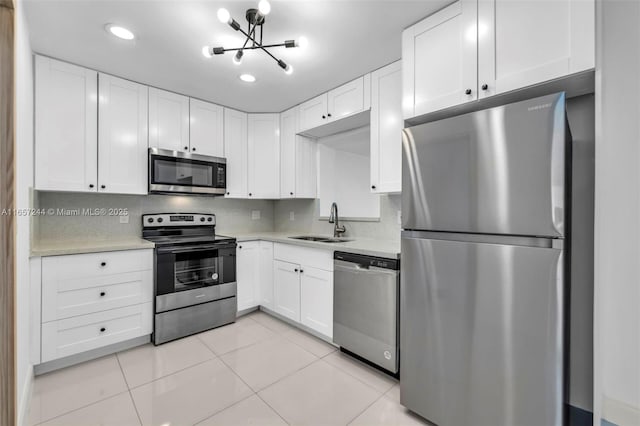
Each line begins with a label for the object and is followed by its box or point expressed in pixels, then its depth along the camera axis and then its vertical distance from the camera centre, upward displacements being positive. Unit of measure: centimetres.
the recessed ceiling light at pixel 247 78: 252 +120
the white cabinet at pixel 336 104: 253 +105
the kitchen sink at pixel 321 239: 307 -30
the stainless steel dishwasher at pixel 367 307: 197 -71
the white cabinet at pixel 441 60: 161 +92
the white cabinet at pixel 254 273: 314 -69
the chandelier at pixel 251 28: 149 +102
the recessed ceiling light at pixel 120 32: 187 +120
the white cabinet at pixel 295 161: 336 +61
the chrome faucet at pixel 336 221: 313 -10
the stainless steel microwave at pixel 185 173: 272 +39
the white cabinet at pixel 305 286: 249 -70
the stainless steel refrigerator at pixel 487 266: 122 -26
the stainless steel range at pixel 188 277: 257 -63
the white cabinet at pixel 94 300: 211 -71
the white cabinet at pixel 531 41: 126 +82
